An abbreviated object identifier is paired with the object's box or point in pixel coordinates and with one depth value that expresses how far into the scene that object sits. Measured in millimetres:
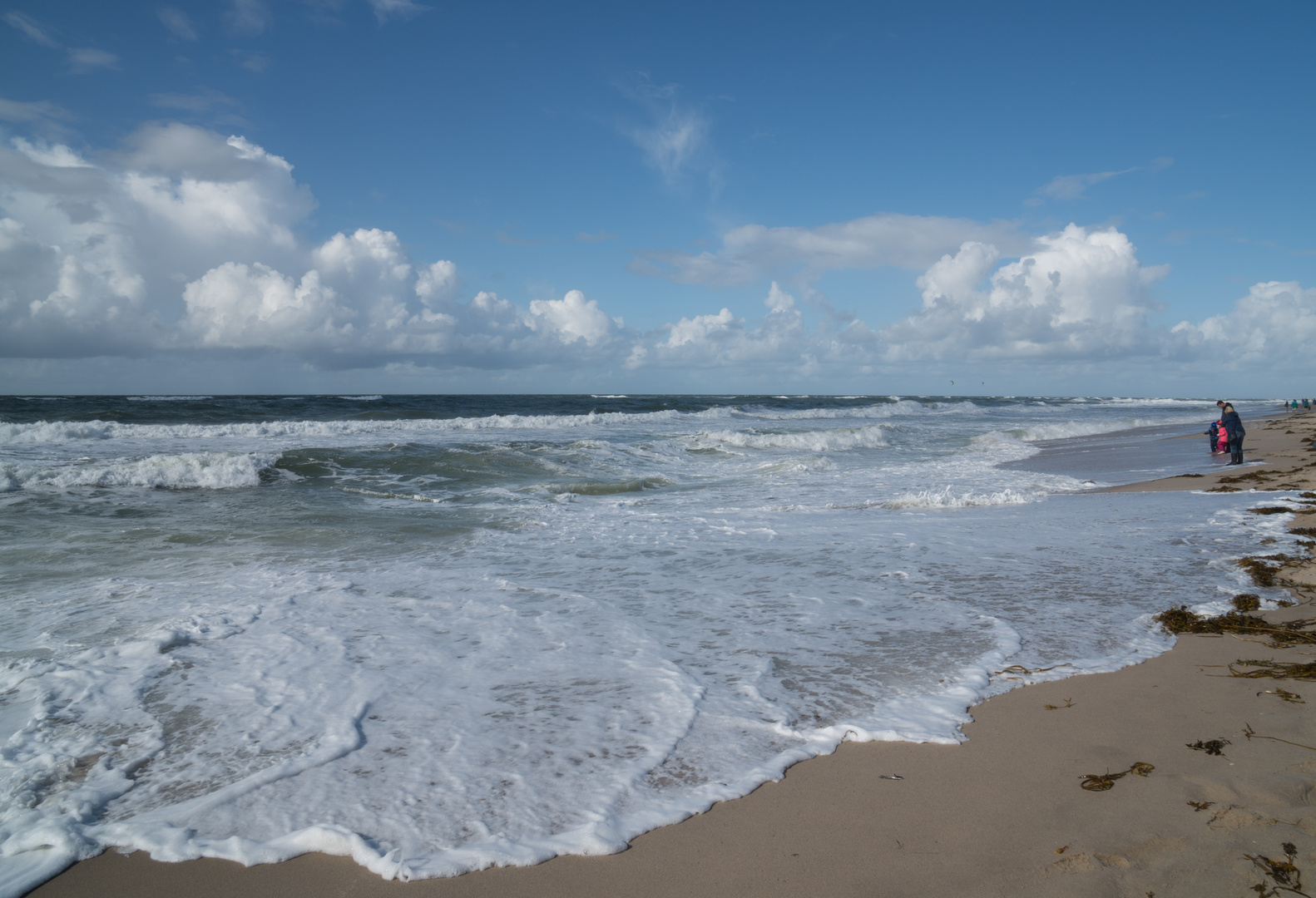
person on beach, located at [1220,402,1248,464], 13680
